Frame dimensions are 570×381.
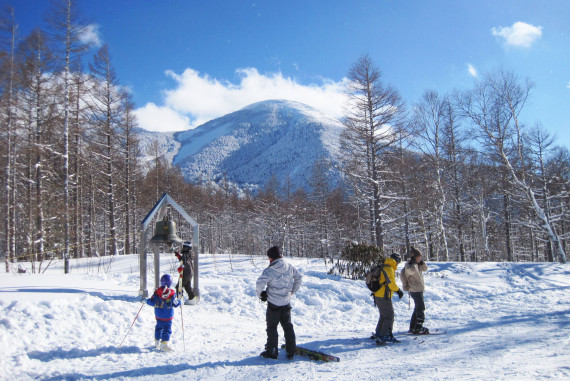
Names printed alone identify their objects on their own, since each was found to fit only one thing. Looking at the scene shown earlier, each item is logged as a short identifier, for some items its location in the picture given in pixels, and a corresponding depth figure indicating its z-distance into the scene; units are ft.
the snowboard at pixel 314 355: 17.94
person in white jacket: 18.65
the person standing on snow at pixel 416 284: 24.38
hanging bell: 27.12
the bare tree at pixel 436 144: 73.05
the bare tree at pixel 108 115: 67.67
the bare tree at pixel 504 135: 56.24
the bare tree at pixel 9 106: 50.80
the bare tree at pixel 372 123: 59.26
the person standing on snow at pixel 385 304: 21.59
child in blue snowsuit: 20.34
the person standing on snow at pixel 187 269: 30.55
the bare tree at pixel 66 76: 46.47
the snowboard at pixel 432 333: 23.92
